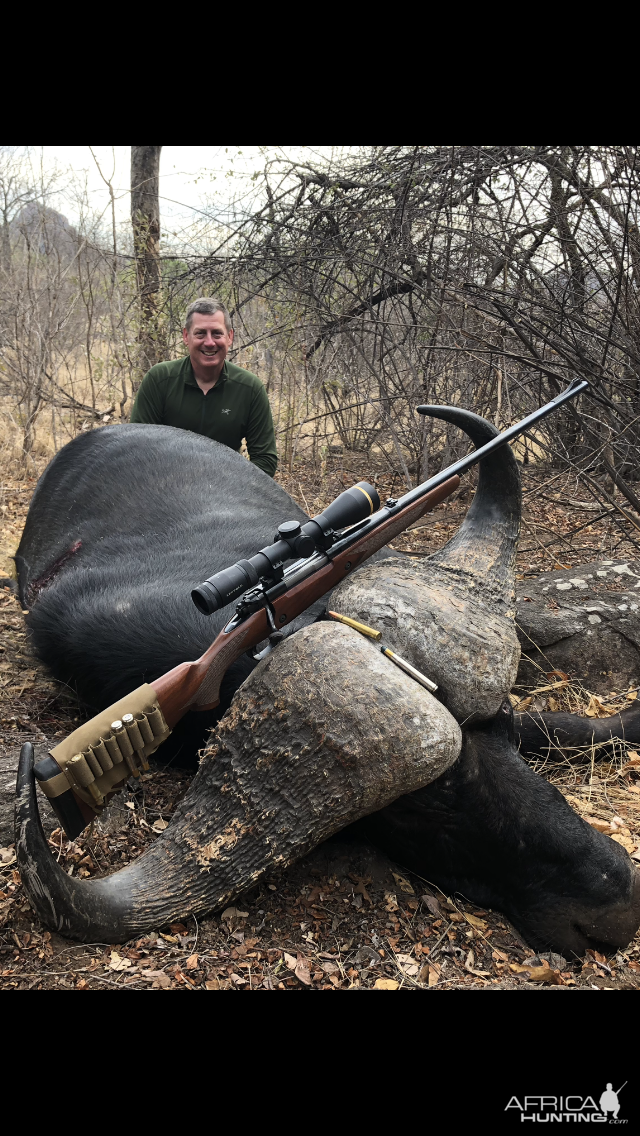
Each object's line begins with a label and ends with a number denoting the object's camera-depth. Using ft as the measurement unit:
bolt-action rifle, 7.00
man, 19.76
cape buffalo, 7.17
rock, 14.75
